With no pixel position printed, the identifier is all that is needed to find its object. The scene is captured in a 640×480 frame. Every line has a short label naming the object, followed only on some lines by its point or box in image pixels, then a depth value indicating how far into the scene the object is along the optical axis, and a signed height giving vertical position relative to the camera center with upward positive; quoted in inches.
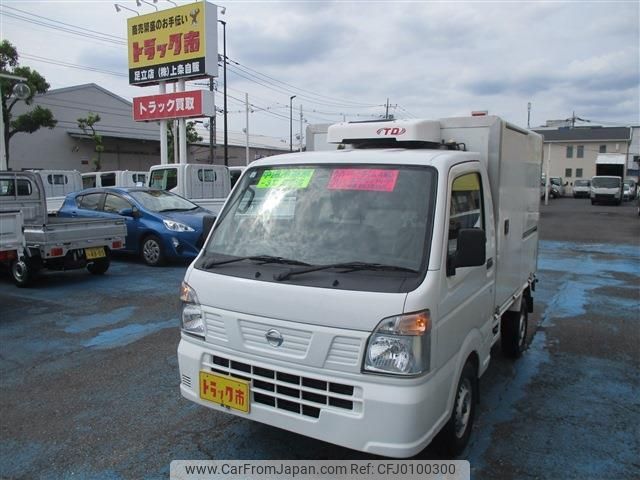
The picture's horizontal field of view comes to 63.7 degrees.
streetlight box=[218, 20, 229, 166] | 1246.3 +273.0
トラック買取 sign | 701.9 +107.3
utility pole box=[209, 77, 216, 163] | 1201.8 +112.5
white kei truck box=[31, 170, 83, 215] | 681.0 -2.8
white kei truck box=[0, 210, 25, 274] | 258.0 -28.2
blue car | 388.8 -27.4
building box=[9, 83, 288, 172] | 1196.7 +106.2
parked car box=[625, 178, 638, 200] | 1697.5 -4.3
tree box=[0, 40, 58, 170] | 861.8 +148.3
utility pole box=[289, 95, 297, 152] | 1931.6 +175.4
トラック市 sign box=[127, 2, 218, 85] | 690.2 +190.3
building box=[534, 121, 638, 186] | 2119.8 +171.1
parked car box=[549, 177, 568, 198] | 1718.8 -1.5
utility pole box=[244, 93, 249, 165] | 1646.3 +233.2
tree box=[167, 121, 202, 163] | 1382.9 +129.9
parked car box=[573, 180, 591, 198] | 1730.7 -3.6
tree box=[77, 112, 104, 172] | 1165.7 +118.7
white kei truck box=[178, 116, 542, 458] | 100.5 -22.8
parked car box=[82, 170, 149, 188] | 721.0 +2.7
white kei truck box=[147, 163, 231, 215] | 574.9 +2.5
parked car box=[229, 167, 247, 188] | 758.2 +15.5
